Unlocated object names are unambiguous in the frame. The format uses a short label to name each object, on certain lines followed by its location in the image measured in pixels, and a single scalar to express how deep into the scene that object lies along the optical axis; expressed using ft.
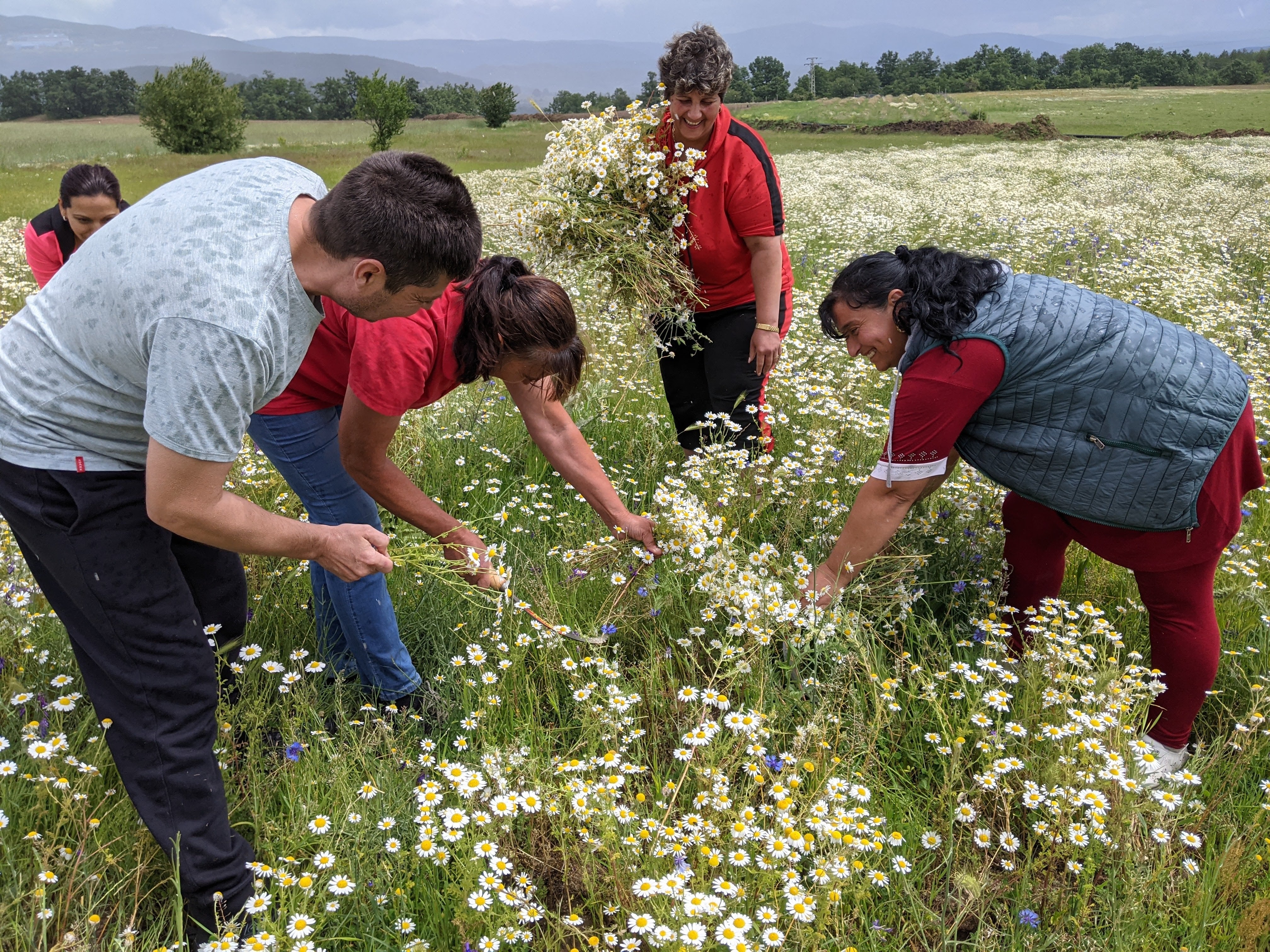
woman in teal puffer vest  8.85
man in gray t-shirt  5.95
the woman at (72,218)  19.53
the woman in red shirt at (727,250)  13.50
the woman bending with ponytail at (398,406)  8.46
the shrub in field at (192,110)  173.17
